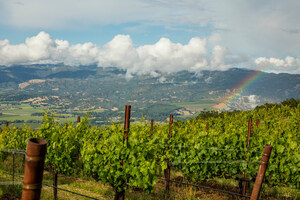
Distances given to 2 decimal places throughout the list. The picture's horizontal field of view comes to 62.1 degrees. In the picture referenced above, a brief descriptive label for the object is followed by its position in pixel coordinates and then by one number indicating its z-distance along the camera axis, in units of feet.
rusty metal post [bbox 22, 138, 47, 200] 5.76
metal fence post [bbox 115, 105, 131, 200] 24.47
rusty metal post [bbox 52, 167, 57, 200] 33.48
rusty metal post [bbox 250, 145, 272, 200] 13.38
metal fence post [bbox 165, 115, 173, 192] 39.09
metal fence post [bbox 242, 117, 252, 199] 34.50
